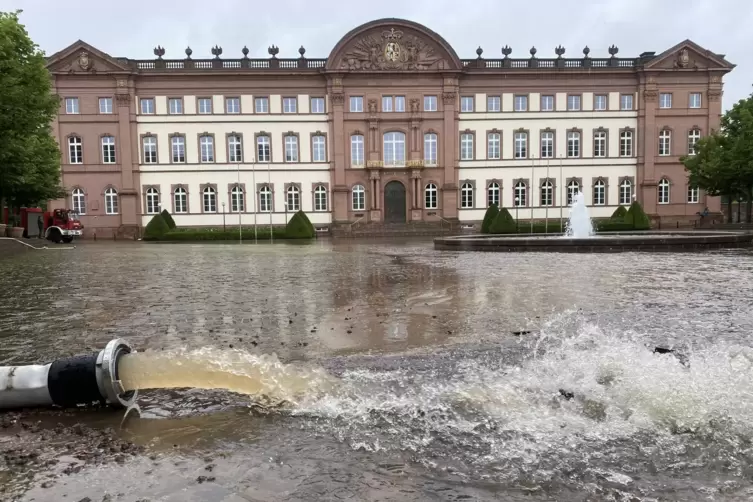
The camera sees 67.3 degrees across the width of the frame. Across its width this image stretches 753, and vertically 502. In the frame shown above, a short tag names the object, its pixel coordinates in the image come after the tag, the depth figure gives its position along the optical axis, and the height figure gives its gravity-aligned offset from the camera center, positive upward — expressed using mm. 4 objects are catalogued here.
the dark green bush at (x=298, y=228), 43281 -615
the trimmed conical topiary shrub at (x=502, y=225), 42700 -600
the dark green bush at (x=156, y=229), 45250 -554
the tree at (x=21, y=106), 22953 +5112
